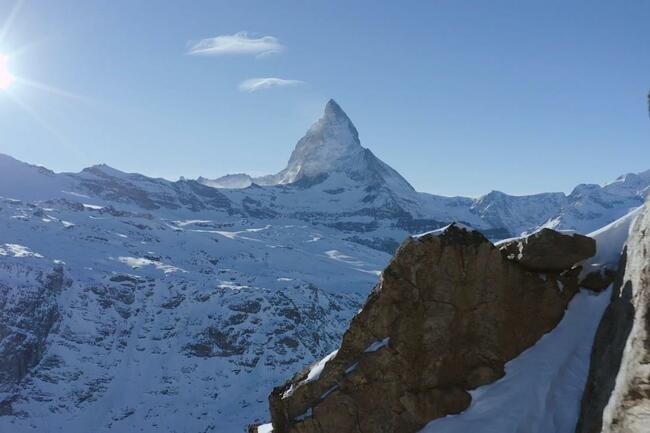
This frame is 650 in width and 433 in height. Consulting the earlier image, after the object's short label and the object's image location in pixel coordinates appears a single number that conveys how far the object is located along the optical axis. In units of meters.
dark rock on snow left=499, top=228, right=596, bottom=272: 21.83
